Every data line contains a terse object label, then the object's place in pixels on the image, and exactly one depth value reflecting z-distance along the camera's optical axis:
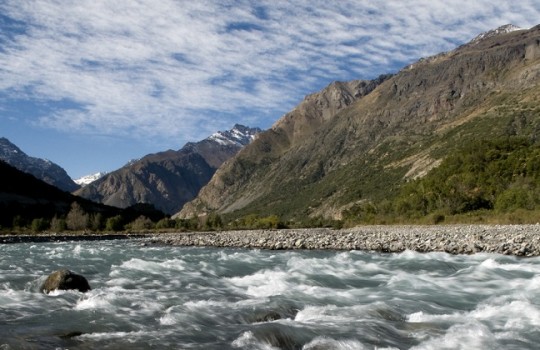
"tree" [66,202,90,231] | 111.31
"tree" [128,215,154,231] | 115.59
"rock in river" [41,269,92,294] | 18.42
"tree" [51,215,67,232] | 105.69
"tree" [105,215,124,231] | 112.94
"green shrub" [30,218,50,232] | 102.57
